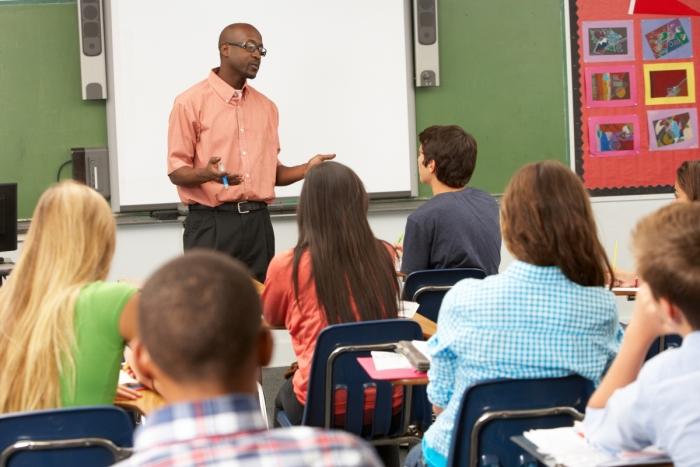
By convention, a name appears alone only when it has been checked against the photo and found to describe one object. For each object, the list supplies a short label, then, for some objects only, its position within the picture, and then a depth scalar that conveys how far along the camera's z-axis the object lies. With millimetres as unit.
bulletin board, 6773
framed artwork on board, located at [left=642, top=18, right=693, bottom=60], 6820
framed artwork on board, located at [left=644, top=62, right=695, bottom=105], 6848
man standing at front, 5645
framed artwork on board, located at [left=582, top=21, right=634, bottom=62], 6766
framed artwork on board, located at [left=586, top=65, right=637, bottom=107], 6797
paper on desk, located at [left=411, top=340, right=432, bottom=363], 2855
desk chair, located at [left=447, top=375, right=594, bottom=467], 2482
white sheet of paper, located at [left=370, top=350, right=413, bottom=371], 2941
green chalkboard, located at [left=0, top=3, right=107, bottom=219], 6195
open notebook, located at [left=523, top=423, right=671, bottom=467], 1946
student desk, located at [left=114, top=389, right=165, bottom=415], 2842
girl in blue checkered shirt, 2570
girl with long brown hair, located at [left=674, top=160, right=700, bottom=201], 4340
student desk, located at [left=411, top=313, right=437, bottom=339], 3552
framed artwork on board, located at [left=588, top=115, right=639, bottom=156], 6832
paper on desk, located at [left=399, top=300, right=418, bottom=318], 3750
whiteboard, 6246
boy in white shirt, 1877
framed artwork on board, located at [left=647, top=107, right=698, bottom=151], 6871
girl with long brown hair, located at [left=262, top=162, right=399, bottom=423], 3445
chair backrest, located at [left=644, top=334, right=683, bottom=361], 3877
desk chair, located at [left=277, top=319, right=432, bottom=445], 3178
